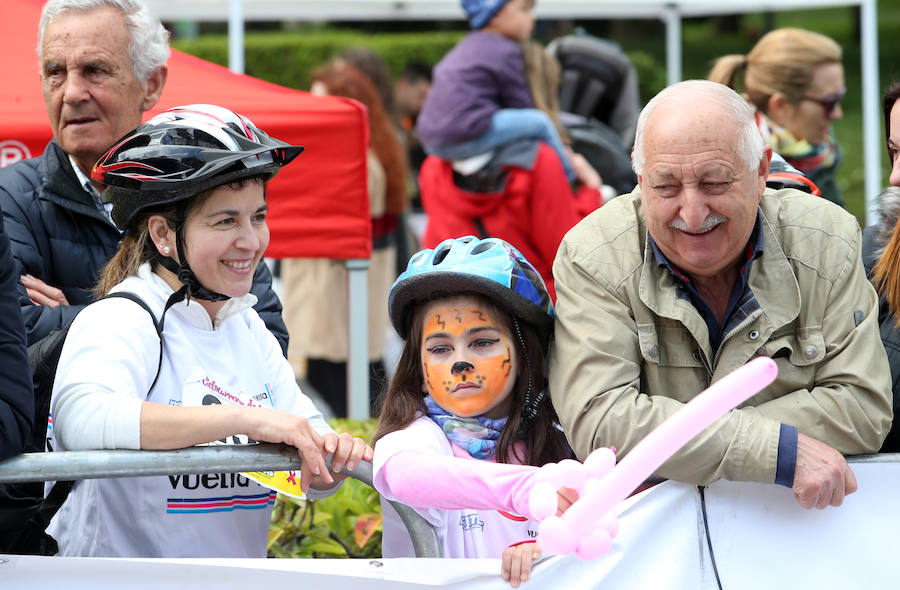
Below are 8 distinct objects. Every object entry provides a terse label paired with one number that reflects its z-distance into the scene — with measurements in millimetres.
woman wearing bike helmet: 5793
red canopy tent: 9852
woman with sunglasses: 12594
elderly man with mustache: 5453
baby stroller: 18406
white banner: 5062
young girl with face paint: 5906
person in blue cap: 13375
